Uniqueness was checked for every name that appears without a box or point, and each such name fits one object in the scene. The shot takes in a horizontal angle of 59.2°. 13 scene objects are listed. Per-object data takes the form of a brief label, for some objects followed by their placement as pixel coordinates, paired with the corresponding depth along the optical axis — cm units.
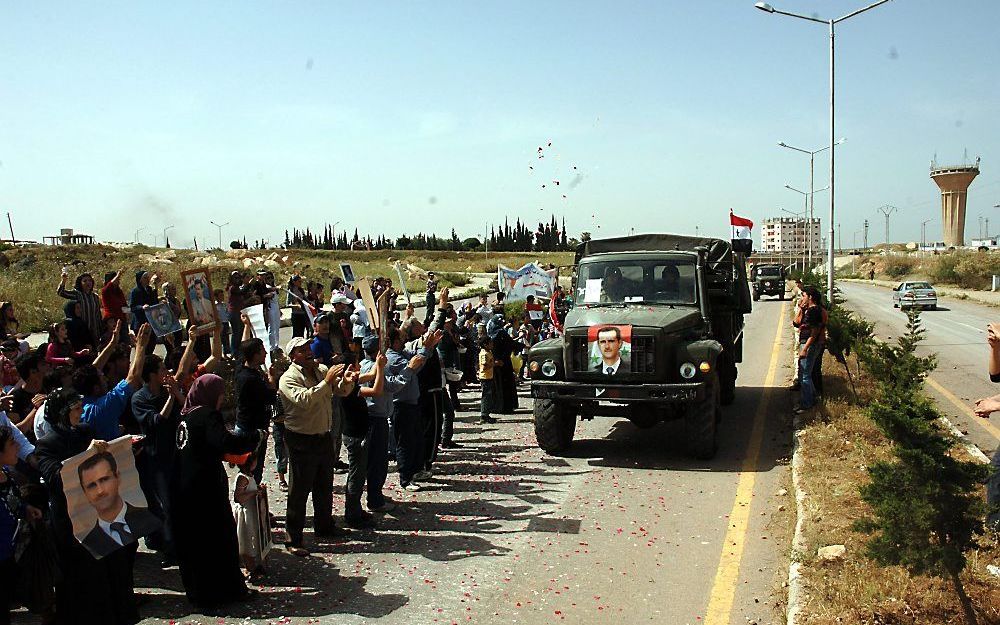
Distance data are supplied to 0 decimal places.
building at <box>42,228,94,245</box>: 7196
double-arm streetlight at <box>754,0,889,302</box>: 2286
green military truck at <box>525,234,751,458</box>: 1038
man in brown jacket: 711
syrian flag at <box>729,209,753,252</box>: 2155
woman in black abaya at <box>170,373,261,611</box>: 600
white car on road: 4219
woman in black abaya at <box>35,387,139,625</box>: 506
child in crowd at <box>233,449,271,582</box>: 650
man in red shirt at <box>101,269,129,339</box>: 1381
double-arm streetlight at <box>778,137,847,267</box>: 5003
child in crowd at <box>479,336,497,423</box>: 1305
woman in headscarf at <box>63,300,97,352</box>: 1341
